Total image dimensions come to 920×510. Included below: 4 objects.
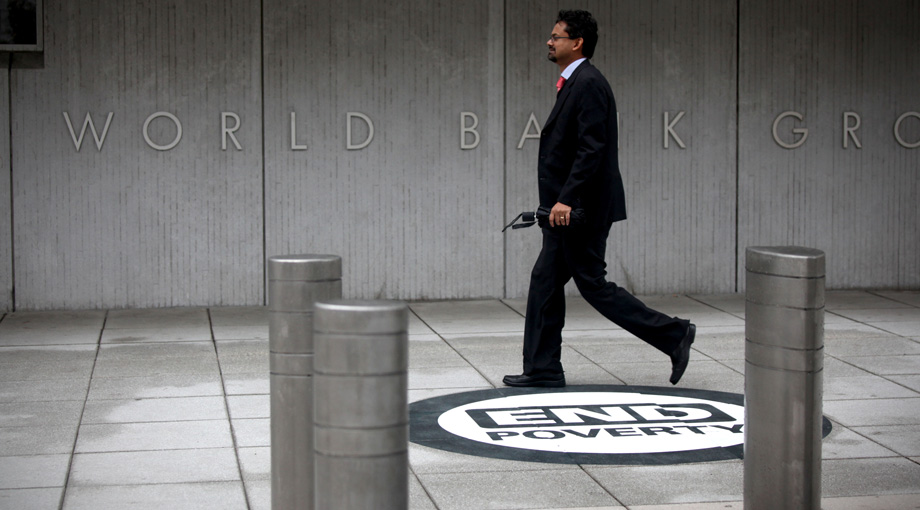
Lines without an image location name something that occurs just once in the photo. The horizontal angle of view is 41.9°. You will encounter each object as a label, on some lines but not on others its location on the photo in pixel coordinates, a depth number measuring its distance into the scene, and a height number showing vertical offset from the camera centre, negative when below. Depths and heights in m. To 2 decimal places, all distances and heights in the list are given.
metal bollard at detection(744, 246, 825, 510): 4.06 -0.60
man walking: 6.53 -0.09
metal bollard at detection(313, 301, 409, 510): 3.13 -0.54
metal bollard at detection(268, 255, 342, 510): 3.95 -0.55
